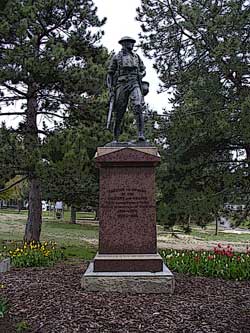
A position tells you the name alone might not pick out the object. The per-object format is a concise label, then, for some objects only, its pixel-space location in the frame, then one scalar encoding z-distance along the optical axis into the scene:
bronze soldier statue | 7.89
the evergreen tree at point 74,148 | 11.13
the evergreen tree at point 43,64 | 11.84
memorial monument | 6.95
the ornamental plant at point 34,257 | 9.10
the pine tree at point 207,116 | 12.91
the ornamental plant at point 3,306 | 5.21
